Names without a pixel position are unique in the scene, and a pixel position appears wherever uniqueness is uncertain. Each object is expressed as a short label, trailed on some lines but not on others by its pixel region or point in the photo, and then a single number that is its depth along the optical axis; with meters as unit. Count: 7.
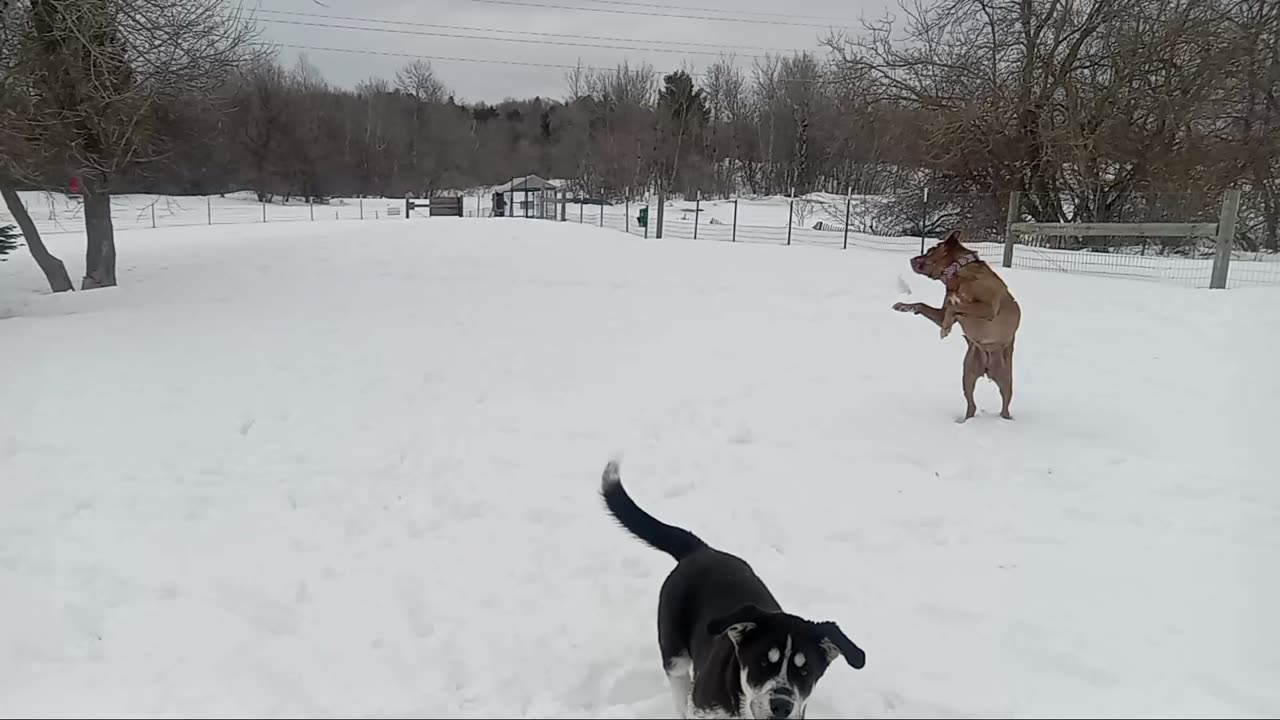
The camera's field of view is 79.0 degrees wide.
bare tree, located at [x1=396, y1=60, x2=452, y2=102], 78.06
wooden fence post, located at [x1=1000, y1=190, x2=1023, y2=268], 15.30
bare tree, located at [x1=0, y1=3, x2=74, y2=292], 9.48
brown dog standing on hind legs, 5.20
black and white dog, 2.28
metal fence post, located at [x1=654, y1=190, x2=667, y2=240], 21.78
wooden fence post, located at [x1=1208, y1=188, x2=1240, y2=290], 10.74
